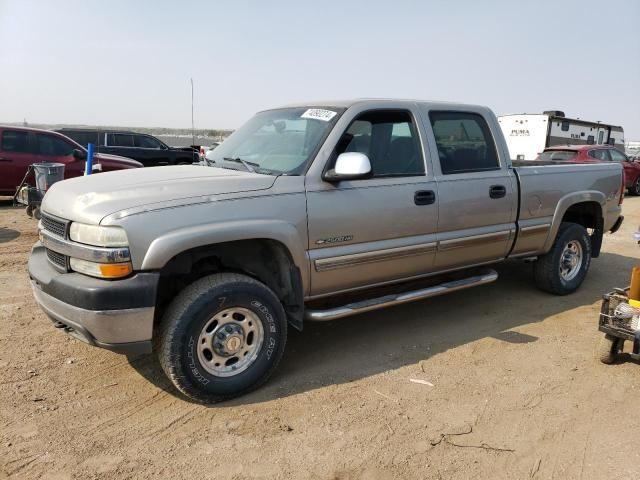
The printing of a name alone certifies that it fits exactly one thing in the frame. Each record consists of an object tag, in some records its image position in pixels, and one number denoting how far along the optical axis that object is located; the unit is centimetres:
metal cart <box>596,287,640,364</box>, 397
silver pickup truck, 312
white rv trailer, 1941
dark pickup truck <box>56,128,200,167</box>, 1504
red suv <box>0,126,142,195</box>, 1085
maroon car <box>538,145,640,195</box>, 1482
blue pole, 633
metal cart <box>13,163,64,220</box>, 762
